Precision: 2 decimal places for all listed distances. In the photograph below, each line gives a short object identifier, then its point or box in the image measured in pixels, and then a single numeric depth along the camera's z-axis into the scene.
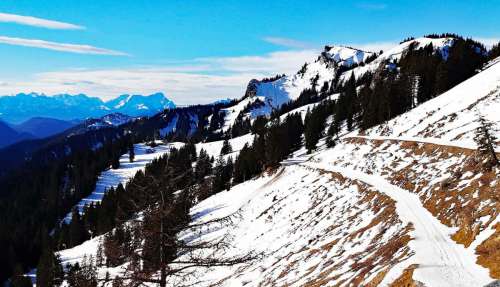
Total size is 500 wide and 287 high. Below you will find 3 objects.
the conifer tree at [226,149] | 168.73
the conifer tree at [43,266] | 80.25
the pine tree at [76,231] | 121.38
